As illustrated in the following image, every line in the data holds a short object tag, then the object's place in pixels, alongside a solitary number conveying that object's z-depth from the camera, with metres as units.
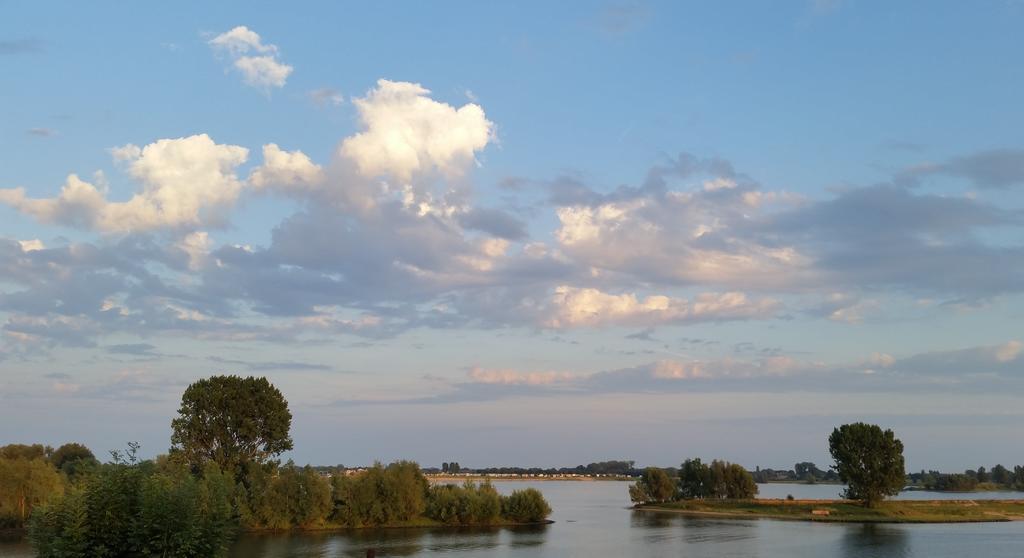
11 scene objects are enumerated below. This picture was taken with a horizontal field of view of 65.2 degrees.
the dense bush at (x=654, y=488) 150.38
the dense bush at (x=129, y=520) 26.73
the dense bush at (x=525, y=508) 101.31
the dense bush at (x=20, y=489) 79.50
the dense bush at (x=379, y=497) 93.44
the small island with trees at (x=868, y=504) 114.56
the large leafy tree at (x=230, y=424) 89.62
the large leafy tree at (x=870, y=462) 118.94
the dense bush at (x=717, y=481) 147.62
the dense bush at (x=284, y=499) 87.31
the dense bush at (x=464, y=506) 97.44
